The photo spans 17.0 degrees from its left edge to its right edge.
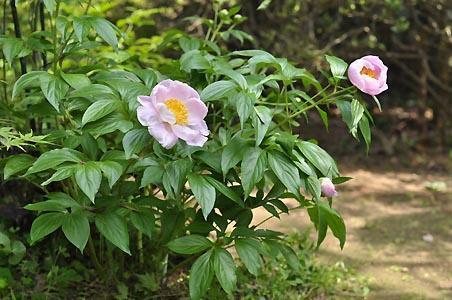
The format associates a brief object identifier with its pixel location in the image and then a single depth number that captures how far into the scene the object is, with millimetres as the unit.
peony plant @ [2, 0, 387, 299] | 2244
